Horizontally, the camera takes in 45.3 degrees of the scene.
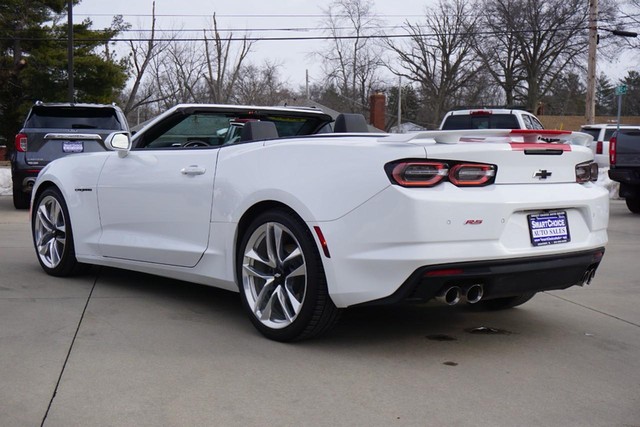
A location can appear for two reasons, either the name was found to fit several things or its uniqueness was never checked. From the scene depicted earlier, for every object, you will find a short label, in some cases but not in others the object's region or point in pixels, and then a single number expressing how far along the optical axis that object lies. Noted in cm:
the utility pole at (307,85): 6072
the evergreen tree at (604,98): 8438
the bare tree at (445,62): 5091
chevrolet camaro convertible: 396
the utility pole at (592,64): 2619
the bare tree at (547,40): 4784
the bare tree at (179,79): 5308
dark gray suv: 1243
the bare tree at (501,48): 4850
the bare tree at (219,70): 5134
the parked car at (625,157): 1307
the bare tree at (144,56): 4825
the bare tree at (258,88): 5672
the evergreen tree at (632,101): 7012
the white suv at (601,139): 2238
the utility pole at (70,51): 2645
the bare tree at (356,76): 5516
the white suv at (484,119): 1758
